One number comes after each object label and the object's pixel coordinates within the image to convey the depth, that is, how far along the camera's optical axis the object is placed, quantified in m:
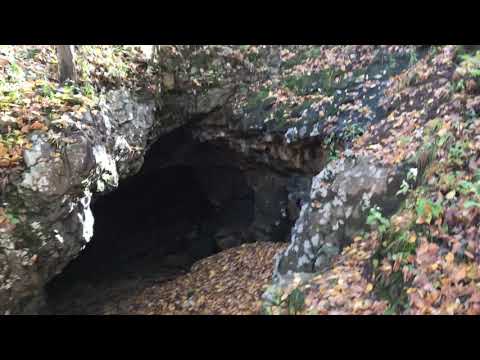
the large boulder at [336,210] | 5.67
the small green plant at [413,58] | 8.21
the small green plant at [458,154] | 4.93
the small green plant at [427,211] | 4.45
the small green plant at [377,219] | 5.12
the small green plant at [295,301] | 4.73
